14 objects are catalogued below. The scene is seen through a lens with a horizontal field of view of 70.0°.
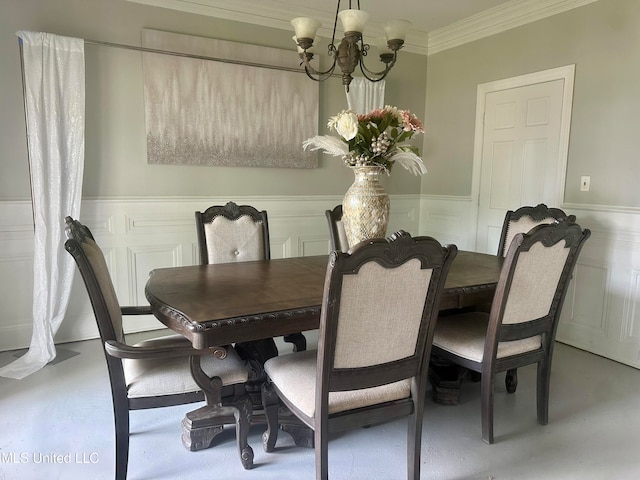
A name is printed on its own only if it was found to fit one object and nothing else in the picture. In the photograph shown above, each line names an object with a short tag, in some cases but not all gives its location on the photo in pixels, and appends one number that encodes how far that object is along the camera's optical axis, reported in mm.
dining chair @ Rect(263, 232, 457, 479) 1431
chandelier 2059
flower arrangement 2188
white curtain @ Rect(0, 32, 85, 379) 2900
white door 3410
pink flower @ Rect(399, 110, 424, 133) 2195
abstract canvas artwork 3387
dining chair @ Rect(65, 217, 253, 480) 1604
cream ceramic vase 2273
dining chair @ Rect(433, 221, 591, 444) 1969
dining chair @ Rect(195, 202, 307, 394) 2769
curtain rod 3169
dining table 1567
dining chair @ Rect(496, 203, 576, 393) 2977
